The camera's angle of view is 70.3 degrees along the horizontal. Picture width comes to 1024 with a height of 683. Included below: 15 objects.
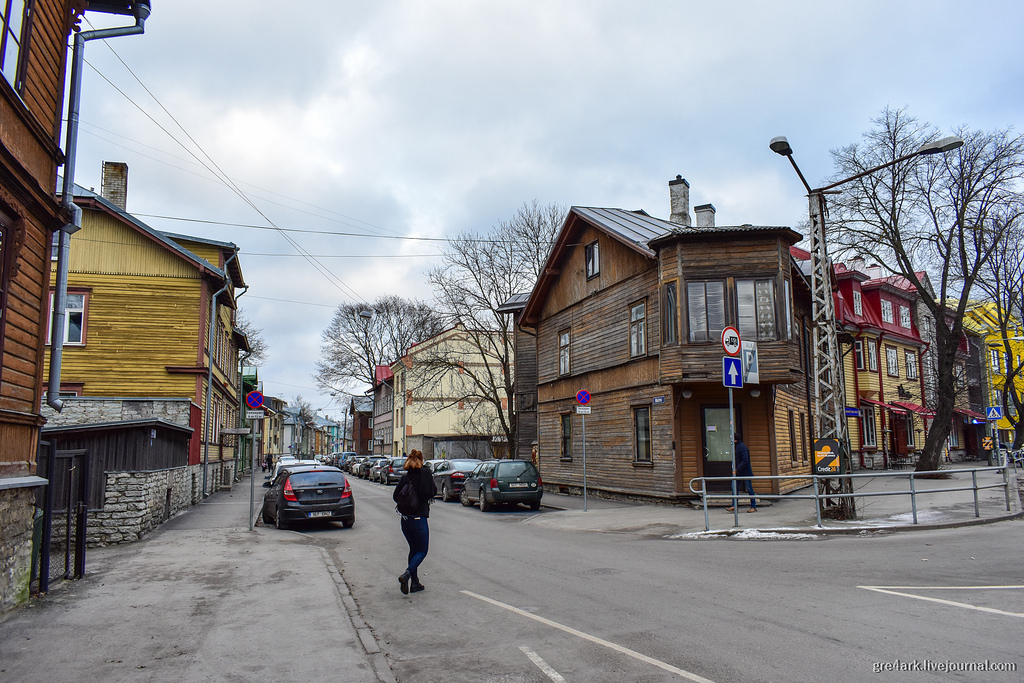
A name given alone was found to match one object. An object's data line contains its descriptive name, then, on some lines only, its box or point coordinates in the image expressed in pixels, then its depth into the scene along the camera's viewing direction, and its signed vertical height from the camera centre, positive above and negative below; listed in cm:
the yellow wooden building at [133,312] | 2306 +412
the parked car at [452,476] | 2470 -138
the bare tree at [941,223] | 2483 +718
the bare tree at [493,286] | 3581 +738
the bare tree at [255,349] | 5969 +739
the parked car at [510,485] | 2039 -138
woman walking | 879 -98
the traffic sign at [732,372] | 1434 +119
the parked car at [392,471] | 3716 -173
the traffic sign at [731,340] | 1420 +180
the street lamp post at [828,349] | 1428 +164
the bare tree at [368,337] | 5659 +780
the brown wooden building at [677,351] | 1844 +225
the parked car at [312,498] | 1622 -134
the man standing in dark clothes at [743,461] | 1627 -63
